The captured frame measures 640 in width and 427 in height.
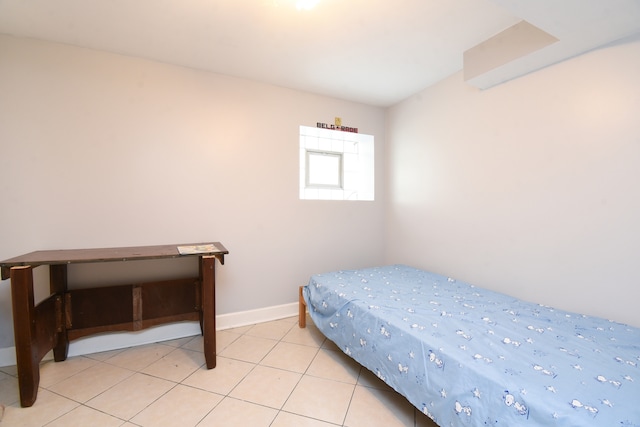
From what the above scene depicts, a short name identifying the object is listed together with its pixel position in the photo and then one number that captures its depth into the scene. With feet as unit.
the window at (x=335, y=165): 10.19
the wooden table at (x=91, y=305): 5.13
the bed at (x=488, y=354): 3.12
